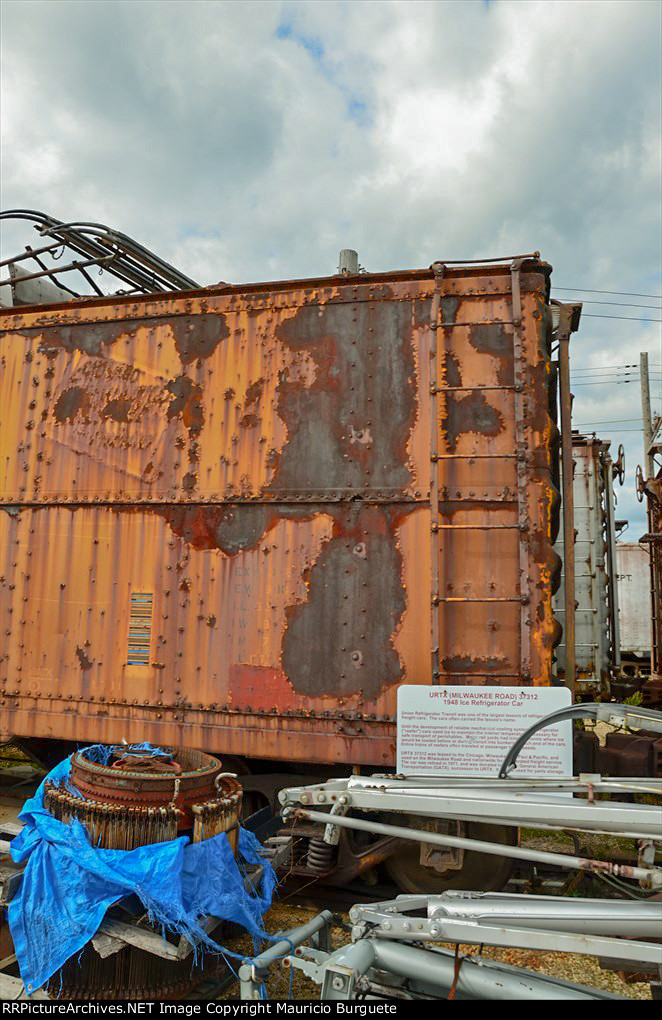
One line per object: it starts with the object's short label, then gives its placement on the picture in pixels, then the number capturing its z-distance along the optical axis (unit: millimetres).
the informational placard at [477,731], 4137
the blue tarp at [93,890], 3281
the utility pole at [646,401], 23766
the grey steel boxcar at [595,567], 8461
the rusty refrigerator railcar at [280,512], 4641
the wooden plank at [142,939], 3273
